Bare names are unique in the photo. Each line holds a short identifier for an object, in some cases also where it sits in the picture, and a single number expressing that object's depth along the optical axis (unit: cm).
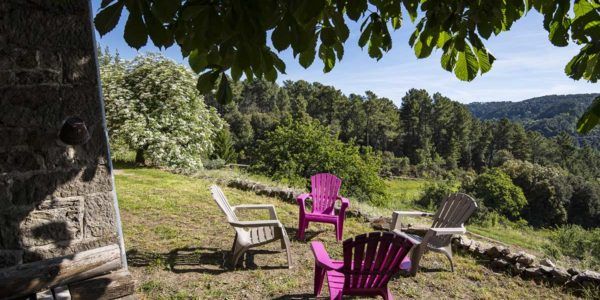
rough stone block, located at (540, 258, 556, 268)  403
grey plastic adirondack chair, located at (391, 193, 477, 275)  381
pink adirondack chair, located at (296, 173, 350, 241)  522
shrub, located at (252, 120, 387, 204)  1298
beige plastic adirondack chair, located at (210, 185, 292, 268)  373
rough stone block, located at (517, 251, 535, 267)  402
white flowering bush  1042
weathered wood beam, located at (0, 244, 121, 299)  171
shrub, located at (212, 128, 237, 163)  2420
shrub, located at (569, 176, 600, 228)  3212
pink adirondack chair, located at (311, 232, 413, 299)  274
